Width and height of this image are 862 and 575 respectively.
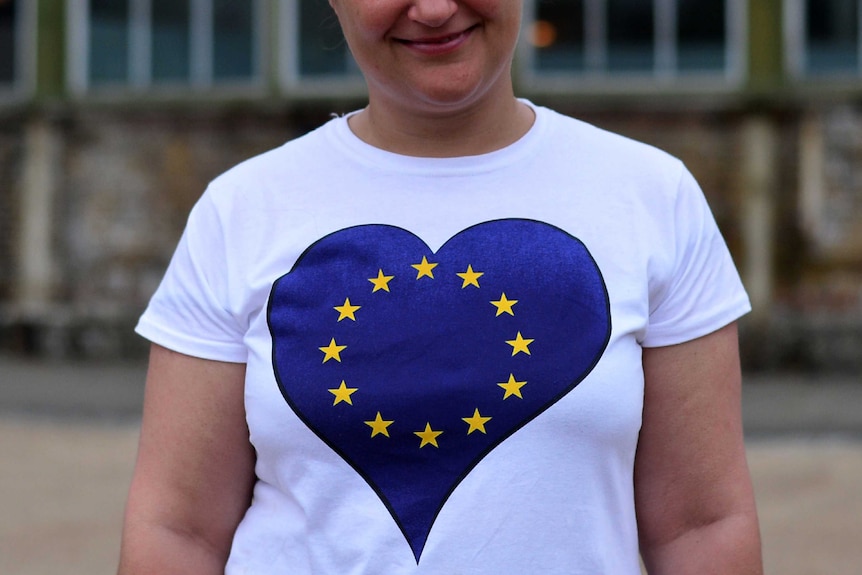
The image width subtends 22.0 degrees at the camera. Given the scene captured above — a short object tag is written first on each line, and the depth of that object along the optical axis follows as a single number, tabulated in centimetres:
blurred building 1101
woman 176
